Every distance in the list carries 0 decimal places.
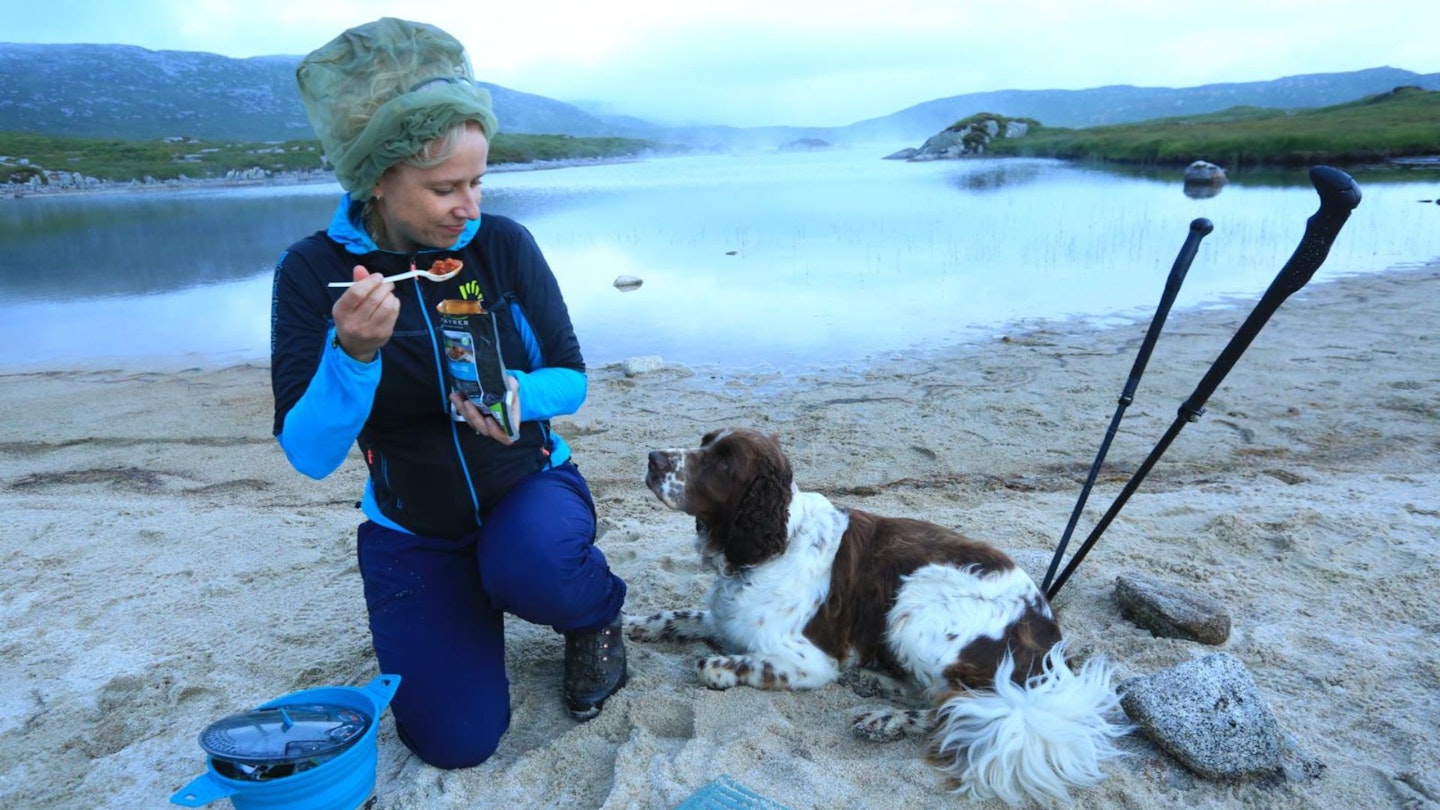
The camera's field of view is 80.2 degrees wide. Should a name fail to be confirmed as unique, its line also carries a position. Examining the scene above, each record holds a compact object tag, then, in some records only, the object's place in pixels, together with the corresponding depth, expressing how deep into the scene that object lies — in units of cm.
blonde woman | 274
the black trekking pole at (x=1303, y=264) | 252
